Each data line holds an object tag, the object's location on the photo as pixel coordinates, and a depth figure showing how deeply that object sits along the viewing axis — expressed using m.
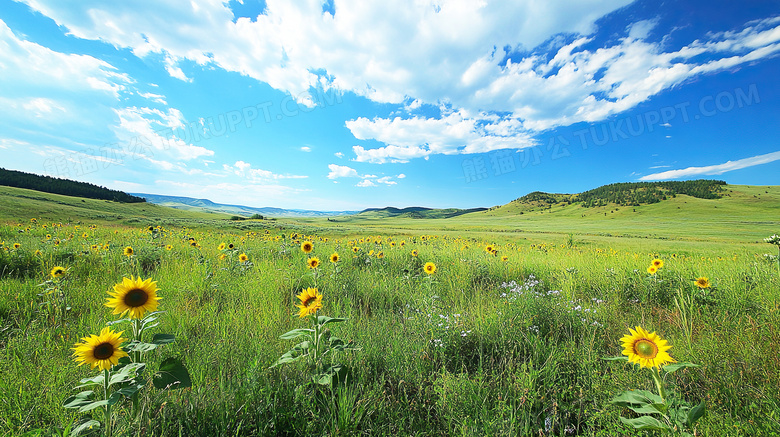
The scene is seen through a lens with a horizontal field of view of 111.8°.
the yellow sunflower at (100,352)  1.48
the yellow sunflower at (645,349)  1.54
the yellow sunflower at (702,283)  3.46
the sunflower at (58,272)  3.26
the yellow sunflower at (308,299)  2.21
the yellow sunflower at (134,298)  1.83
